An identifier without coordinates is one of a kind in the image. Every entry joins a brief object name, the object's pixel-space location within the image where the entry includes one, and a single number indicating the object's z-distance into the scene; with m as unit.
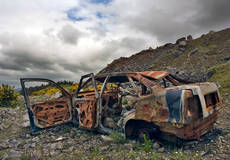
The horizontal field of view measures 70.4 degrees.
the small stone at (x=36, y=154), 3.04
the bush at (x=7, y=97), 10.48
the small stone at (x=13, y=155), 3.07
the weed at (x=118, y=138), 3.38
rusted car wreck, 2.54
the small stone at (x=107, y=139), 3.50
